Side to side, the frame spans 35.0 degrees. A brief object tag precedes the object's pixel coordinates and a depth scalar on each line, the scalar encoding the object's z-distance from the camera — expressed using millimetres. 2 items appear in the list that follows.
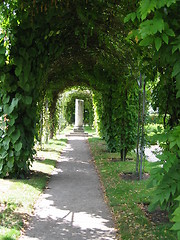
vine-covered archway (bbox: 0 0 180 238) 1951
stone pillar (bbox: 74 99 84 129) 24938
